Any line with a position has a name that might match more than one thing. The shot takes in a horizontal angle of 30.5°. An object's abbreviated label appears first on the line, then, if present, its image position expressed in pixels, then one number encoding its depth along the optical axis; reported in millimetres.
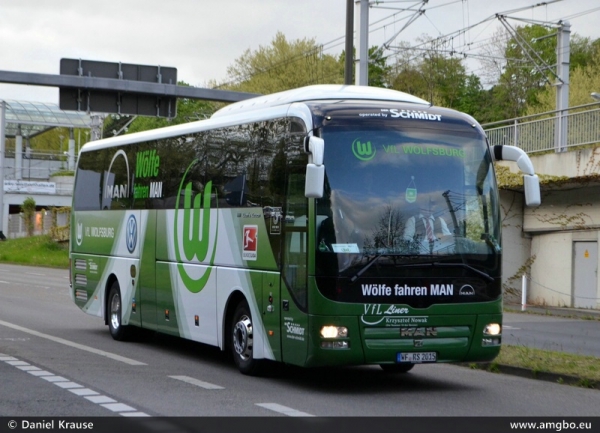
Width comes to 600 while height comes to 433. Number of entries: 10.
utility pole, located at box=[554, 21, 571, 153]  34844
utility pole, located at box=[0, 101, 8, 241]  76081
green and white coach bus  11648
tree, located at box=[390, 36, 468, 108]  74875
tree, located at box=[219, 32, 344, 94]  75438
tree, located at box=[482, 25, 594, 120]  68688
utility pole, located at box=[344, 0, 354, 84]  23200
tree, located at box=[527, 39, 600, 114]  59500
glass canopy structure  102625
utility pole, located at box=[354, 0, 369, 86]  23997
